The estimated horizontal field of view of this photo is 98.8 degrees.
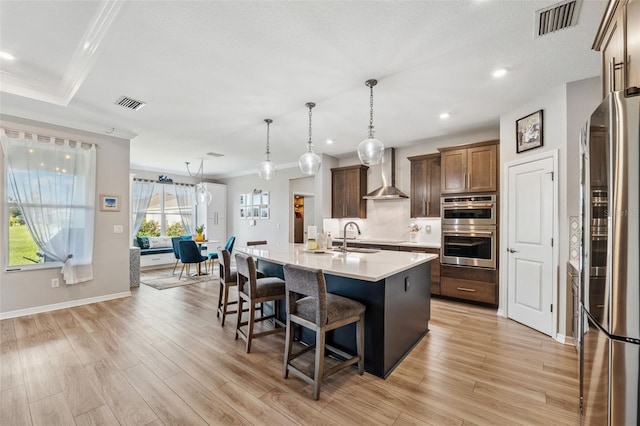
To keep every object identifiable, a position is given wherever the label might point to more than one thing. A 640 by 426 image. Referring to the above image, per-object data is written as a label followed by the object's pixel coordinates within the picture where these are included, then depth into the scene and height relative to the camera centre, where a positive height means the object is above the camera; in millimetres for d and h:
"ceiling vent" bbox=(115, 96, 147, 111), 3336 +1397
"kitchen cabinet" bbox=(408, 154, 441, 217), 4812 +578
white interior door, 3174 -304
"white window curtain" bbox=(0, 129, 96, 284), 3666 +295
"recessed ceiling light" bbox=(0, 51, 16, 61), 2598 +1515
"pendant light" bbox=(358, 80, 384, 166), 2912 +732
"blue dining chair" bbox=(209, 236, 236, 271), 6227 -780
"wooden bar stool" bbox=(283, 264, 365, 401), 2006 -767
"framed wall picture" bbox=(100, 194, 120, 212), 4391 +179
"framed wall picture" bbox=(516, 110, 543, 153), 3271 +1082
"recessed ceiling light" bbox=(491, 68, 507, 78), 2686 +1454
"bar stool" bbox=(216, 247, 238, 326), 3316 -740
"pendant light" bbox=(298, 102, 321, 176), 3461 +688
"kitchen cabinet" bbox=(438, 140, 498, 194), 4059 +777
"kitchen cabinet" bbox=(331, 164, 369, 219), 5759 +550
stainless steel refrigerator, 1025 -165
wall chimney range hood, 5059 +699
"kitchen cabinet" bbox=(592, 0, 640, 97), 1412 +1015
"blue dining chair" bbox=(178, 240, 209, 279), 5852 -801
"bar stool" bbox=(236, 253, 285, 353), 2668 -759
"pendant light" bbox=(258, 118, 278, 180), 3861 +653
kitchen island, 2266 -707
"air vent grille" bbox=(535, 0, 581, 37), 1878 +1454
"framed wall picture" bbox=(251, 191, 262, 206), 7879 +507
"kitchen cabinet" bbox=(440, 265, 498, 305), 4016 -999
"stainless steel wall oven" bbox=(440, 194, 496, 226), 4055 +126
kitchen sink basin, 3480 -435
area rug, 5465 -1389
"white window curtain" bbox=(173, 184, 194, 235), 8336 +331
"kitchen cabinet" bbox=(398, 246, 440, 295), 4473 -894
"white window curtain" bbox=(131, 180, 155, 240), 7457 +406
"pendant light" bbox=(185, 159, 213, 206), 6895 +554
